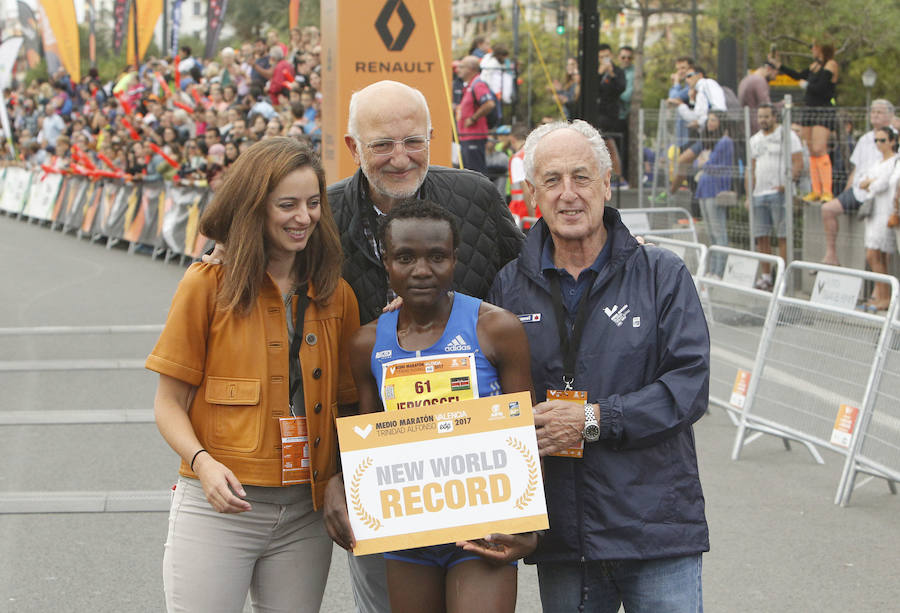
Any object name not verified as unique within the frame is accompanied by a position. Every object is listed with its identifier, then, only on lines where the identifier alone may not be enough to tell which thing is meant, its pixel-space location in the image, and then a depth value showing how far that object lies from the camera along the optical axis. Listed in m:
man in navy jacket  3.05
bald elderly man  3.57
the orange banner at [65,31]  35.94
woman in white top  12.15
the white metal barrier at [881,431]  6.60
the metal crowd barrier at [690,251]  9.06
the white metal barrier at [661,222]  10.42
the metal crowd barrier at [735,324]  8.26
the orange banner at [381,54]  9.74
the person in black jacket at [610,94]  18.66
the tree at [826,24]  23.47
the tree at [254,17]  72.12
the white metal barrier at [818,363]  7.07
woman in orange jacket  3.17
